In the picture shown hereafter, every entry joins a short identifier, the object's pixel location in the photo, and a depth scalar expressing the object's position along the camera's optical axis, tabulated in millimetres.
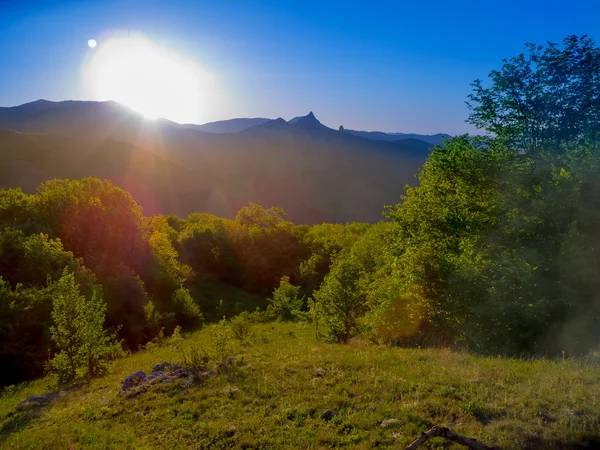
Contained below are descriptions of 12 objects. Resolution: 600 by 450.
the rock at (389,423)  8977
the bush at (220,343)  16516
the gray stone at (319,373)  12998
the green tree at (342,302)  22938
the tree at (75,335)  18125
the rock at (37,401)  14438
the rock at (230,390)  12266
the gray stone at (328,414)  9852
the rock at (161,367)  15602
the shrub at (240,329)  25281
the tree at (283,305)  39450
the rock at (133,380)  14181
